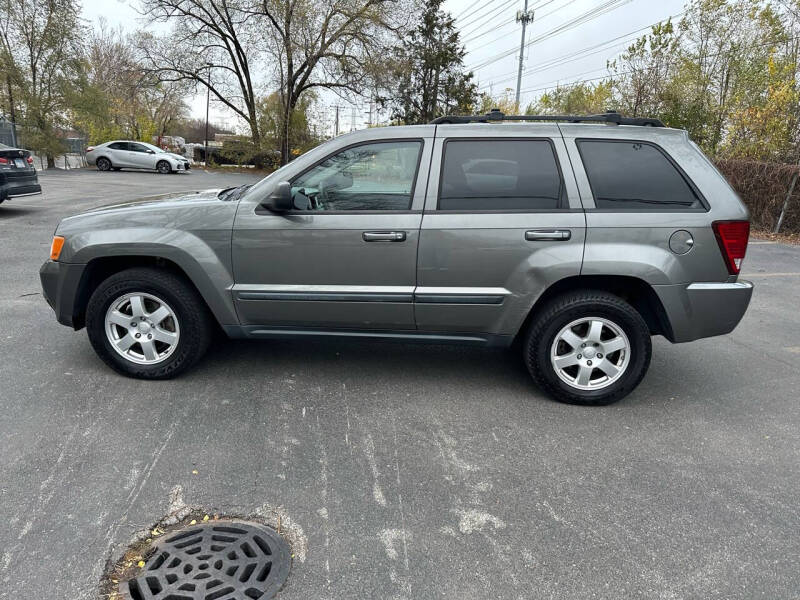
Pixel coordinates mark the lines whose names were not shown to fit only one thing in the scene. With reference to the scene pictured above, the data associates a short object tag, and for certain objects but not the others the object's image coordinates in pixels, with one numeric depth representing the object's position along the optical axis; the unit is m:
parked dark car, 10.07
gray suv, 3.56
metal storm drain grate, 2.16
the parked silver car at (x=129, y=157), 26.92
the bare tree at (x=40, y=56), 21.19
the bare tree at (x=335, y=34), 27.73
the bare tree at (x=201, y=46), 29.48
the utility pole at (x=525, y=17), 37.81
